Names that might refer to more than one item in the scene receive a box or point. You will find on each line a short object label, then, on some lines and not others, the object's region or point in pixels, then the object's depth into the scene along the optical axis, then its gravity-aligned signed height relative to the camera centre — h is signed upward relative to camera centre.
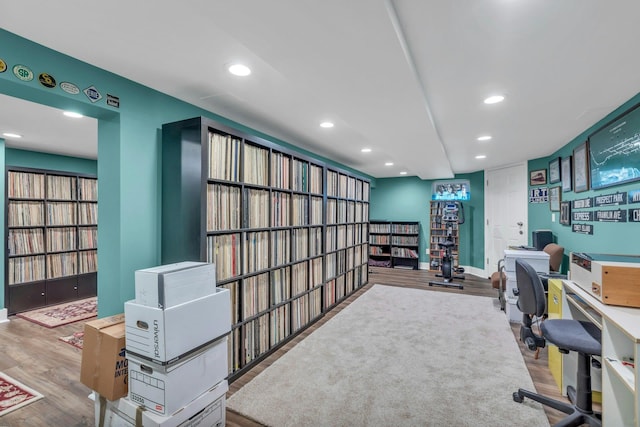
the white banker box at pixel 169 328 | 1.47 -0.61
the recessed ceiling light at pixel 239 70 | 1.83 +0.93
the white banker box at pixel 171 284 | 1.51 -0.39
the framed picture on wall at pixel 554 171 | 4.00 +0.59
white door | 4.98 +0.03
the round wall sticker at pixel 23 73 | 1.49 +0.74
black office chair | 1.57 -0.71
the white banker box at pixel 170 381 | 1.47 -0.90
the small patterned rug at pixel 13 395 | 1.91 -1.26
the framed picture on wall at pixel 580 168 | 3.09 +0.49
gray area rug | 1.80 -1.25
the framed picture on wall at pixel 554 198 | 3.96 +0.19
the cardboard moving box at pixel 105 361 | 1.60 -0.83
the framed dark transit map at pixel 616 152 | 2.25 +0.53
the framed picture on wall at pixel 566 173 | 3.59 +0.50
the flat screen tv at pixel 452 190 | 6.06 +0.49
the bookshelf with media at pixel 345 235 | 3.84 -0.34
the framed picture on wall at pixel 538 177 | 4.46 +0.56
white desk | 1.27 -0.71
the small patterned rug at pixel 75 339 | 2.81 -1.25
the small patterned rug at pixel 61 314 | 3.40 -1.26
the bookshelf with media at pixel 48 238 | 3.70 -0.33
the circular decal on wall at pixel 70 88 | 1.67 +0.74
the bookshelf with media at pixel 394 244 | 6.70 -0.73
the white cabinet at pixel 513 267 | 3.25 -0.63
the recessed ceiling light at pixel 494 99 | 2.26 +0.90
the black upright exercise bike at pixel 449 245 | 5.16 -0.59
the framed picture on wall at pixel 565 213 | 3.57 -0.01
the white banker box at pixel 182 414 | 1.46 -1.07
